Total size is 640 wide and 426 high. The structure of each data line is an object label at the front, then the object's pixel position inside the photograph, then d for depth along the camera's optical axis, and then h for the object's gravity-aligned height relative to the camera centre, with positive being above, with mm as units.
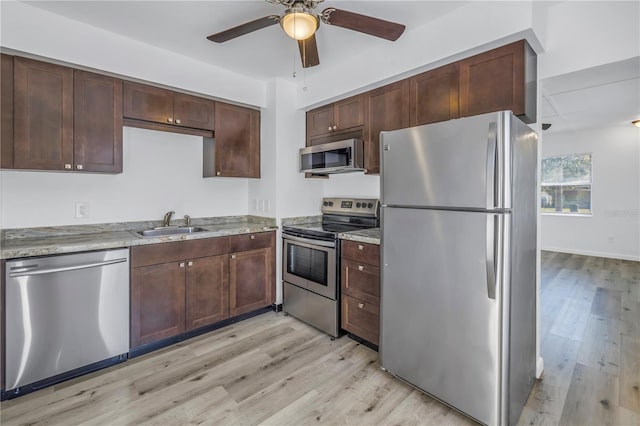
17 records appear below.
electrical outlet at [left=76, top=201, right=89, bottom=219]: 2592 -18
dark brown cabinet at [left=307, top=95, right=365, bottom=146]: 2996 +939
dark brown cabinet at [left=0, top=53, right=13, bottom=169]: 2055 +643
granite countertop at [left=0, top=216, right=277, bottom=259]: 2008 -231
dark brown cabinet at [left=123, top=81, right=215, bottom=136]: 2607 +904
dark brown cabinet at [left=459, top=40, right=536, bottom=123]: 1925 +838
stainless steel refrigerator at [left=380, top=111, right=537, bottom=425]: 1591 -293
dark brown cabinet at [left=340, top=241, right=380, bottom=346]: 2453 -668
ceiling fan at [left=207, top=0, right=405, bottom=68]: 1671 +1074
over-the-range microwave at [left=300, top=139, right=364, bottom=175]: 2883 +508
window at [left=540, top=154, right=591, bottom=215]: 5949 +505
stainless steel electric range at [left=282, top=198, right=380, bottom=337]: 2752 -510
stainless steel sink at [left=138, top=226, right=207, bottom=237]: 2920 -220
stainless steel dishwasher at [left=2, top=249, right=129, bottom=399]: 1930 -732
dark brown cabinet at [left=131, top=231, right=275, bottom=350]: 2441 -664
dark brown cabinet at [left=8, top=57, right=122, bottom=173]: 2119 +650
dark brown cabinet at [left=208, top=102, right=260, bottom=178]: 3168 +675
